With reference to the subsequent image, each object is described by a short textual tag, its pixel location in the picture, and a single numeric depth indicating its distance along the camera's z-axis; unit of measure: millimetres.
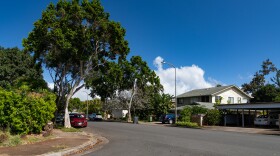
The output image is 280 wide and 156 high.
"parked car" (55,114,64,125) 24171
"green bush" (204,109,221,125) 25077
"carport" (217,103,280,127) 20393
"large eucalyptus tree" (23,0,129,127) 16664
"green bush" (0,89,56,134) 10309
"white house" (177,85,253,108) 36098
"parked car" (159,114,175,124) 31061
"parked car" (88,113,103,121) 41781
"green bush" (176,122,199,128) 23240
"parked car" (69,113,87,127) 21287
